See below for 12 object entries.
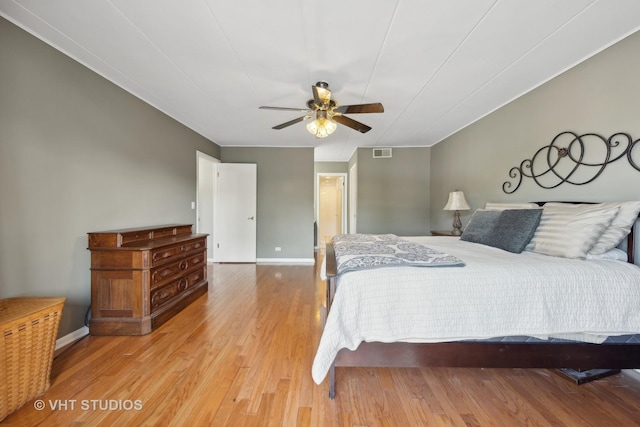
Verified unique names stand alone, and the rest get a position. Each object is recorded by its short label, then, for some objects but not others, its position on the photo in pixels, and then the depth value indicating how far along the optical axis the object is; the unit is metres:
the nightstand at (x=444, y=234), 3.41
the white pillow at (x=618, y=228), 1.56
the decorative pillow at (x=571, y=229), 1.60
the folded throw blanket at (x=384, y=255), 1.41
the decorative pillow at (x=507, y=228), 1.94
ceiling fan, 2.16
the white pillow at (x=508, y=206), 2.26
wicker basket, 1.21
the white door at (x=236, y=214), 4.70
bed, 1.30
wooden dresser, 2.06
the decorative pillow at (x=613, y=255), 1.59
